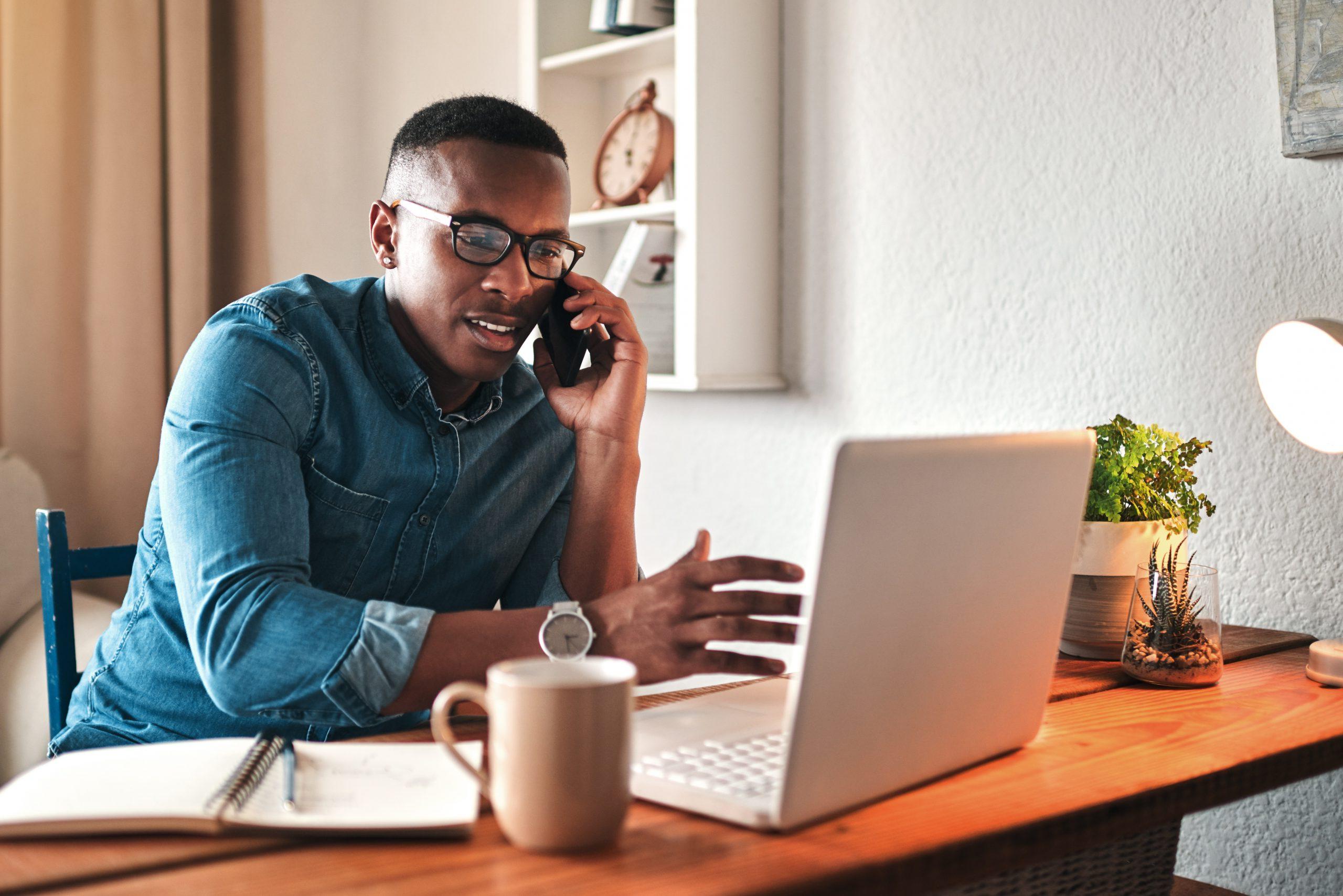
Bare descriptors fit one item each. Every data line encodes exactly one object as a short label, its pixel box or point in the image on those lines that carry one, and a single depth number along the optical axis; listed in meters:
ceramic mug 0.63
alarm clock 2.12
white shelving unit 1.94
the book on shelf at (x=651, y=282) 2.02
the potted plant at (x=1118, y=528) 1.24
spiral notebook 0.67
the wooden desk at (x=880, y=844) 0.62
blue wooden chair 1.42
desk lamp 1.21
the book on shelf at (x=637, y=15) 2.11
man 0.91
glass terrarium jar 1.09
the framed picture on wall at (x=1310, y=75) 1.33
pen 0.70
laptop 0.66
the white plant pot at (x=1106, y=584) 1.23
